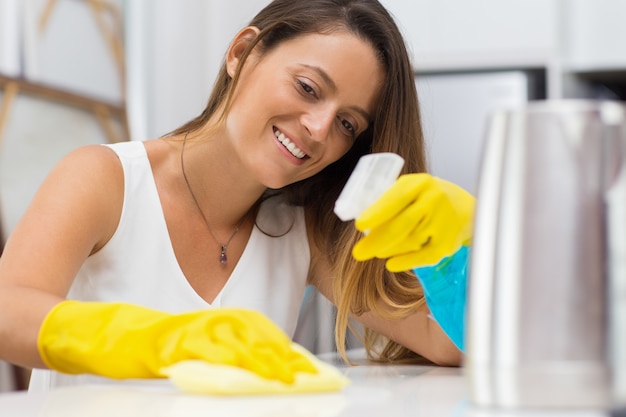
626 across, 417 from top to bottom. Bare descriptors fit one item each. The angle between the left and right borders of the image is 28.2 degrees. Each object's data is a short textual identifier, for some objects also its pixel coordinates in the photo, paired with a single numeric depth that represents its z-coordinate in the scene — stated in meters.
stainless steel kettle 0.91
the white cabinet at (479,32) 3.80
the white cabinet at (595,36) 3.76
